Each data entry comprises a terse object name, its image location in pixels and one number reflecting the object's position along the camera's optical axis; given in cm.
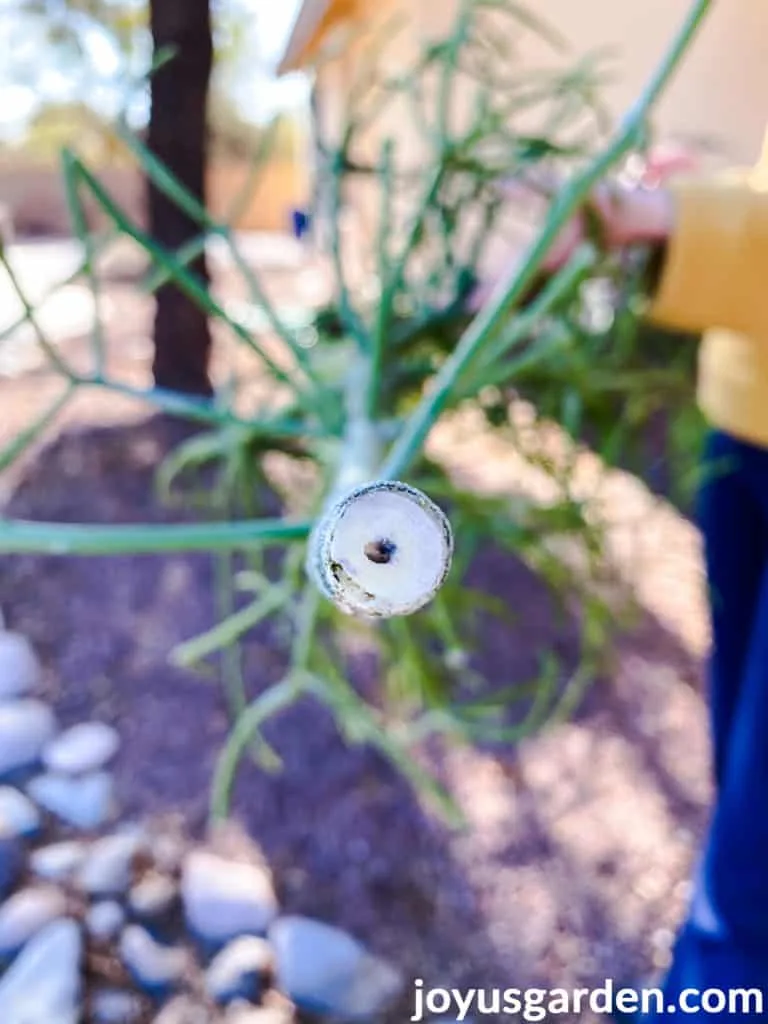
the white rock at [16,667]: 79
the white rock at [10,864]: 63
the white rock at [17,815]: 67
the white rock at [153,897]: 65
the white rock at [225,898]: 65
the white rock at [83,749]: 74
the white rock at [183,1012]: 58
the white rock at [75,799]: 71
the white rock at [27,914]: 59
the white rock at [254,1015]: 59
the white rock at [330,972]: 62
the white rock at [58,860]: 65
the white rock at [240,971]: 61
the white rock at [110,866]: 66
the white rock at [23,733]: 72
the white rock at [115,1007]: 57
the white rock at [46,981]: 55
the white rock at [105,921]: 62
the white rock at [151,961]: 60
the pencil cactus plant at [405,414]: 15
